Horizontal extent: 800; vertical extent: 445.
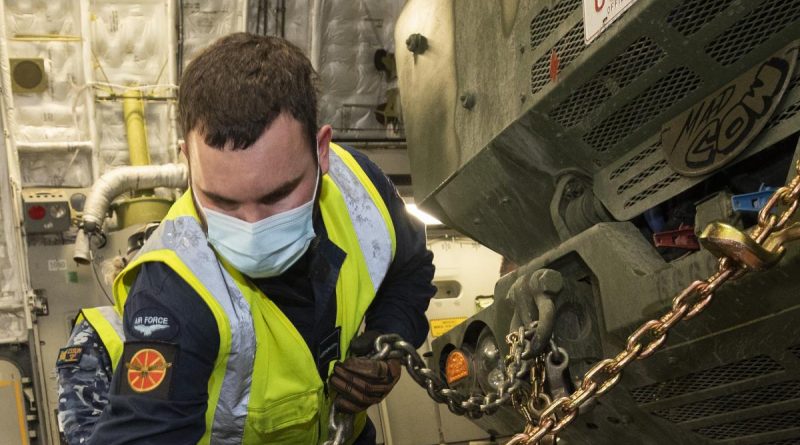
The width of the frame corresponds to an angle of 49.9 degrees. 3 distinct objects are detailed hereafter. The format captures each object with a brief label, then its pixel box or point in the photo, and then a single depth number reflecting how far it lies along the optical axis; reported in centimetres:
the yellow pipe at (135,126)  630
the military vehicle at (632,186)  204
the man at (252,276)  198
